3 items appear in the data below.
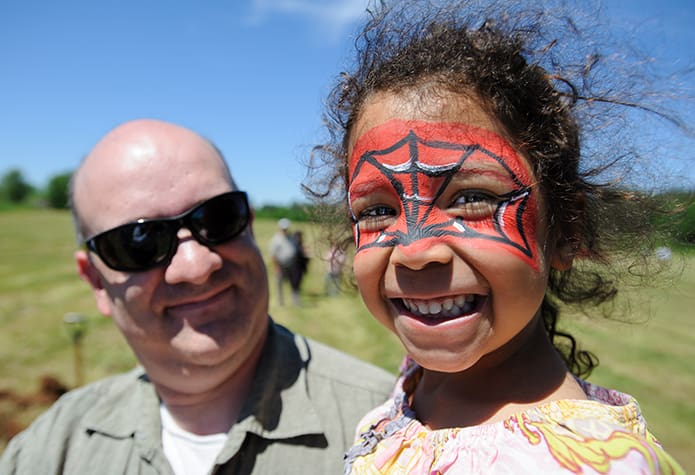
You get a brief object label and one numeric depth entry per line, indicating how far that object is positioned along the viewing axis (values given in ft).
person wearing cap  25.15
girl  0.85
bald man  1.29
